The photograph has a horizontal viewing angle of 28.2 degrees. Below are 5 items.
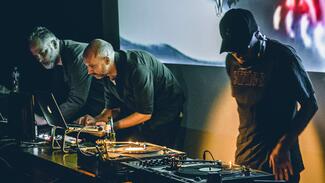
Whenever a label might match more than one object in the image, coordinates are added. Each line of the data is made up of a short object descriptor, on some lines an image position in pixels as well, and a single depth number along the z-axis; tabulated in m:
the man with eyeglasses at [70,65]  5.64
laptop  4.58
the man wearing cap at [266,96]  3.84
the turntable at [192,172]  3.22
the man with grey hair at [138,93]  5.00
